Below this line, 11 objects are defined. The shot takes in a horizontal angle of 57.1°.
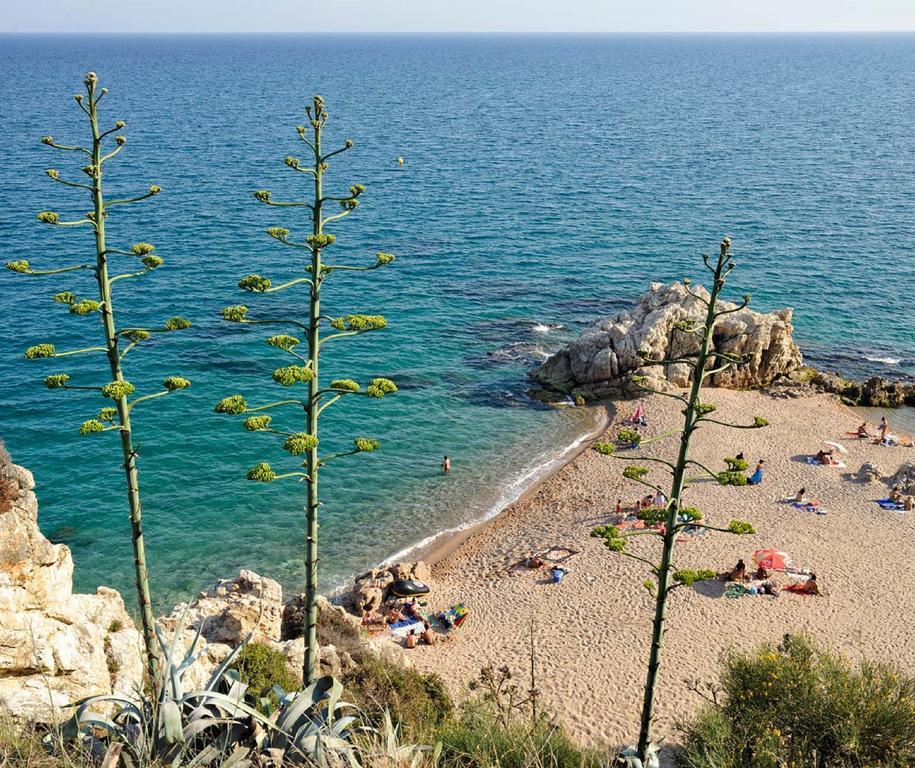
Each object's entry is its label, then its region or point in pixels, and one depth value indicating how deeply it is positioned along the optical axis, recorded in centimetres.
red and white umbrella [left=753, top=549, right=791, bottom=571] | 3169
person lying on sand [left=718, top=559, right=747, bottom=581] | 3108
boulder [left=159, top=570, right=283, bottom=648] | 2442
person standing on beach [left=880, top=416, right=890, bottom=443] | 4294
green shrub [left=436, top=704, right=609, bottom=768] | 1252
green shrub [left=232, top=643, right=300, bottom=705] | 1909
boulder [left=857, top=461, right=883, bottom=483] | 3903
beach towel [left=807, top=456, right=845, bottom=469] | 4059
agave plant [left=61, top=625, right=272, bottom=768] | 1131
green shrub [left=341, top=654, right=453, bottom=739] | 1798
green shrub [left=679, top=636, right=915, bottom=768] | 1541
